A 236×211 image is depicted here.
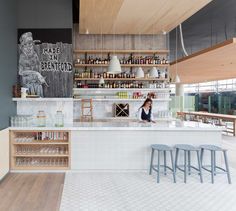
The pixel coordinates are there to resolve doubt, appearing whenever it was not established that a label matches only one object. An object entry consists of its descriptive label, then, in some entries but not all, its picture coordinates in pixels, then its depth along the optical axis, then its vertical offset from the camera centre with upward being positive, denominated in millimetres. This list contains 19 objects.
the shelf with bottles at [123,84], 7613 +592
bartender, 6145 -195
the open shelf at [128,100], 7574 +118
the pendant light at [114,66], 4906 +722
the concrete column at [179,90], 21859 +1173
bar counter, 5078 -730
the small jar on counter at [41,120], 5225 -320
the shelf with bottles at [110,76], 7484 +822
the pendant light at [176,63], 8230 +1476
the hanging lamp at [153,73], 6383 +766
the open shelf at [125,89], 7520 +439
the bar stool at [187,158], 4609 -1017
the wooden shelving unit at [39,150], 5070 -925
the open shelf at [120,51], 7444 +1537
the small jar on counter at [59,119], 5211 -301
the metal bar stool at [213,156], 4543 -942
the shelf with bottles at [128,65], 7413 +1135
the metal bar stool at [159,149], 4590 -881
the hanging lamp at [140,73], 6554 +773
